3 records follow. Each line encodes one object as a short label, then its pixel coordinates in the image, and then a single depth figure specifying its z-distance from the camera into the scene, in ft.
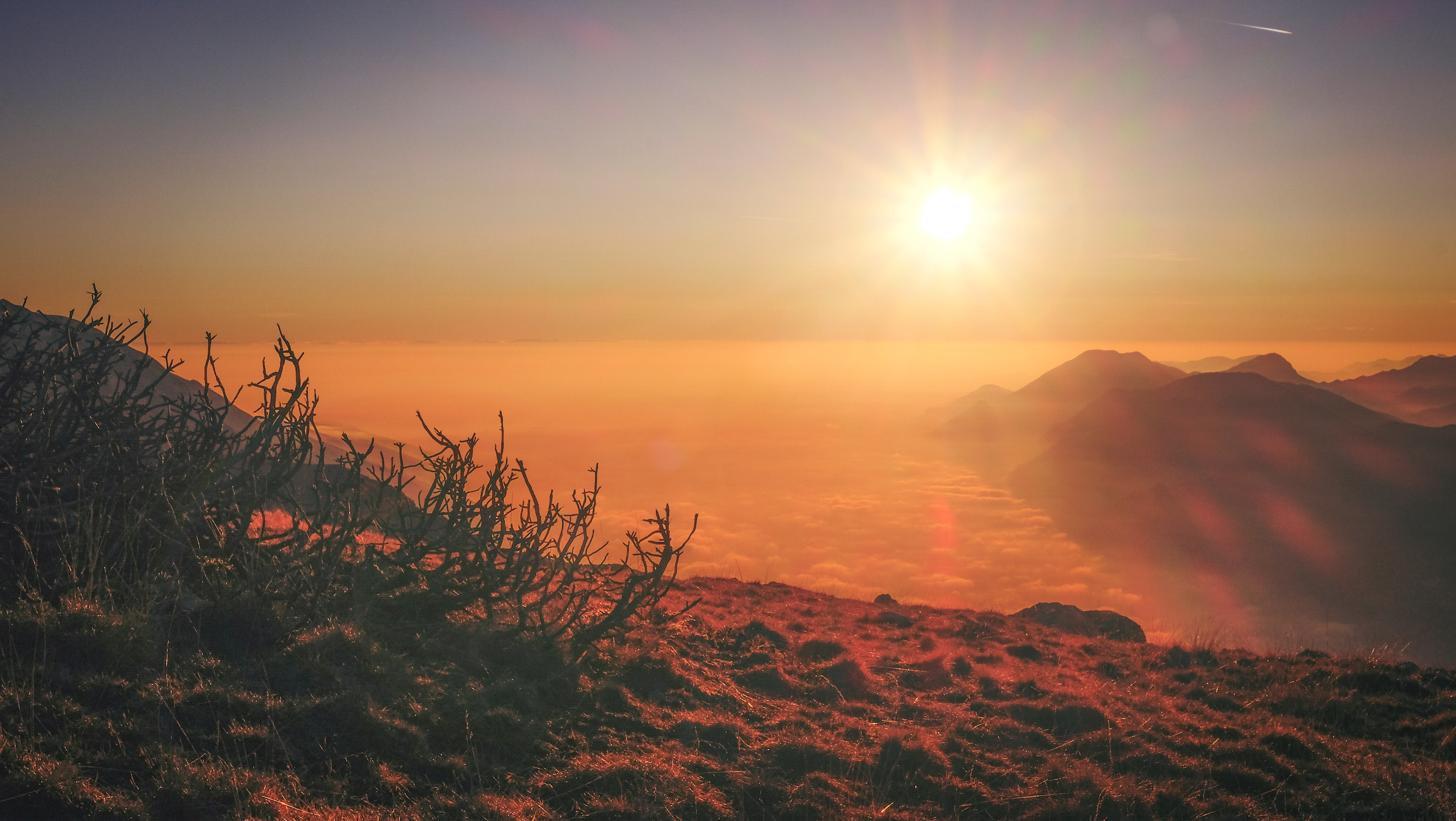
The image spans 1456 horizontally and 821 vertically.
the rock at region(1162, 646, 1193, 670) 39.55
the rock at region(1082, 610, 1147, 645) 55.88
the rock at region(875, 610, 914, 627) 49.90
